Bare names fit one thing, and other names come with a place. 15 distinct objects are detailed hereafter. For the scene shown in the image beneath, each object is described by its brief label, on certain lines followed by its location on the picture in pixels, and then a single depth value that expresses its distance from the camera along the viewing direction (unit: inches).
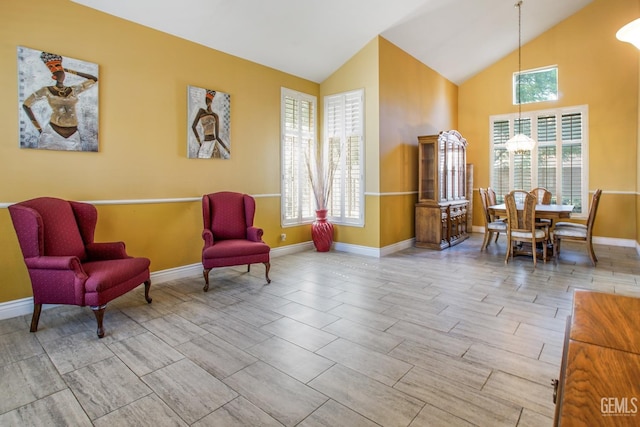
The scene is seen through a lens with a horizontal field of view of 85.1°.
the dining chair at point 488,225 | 217.5
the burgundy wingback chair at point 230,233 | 154.8
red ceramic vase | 233.3
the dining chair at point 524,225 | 192.4
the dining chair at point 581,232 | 189.3
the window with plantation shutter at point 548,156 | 267.6
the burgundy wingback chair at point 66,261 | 109.8
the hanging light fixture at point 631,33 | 89.6
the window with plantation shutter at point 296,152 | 225.1
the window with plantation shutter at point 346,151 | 228.4
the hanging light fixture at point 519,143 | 227.8
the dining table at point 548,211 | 195.8
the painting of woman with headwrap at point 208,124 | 174.9
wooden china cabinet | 240.5
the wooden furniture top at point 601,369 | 23.2
